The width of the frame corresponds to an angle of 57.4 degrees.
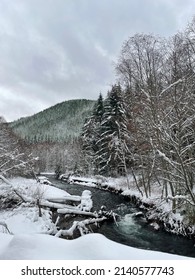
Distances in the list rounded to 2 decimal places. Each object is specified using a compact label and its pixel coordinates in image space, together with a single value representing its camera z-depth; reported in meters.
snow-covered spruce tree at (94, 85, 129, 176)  21.15
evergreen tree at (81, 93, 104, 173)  24.48
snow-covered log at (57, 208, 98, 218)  9.78
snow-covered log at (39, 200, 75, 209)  10.27
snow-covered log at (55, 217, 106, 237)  6.64
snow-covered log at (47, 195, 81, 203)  11.70
